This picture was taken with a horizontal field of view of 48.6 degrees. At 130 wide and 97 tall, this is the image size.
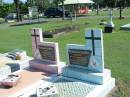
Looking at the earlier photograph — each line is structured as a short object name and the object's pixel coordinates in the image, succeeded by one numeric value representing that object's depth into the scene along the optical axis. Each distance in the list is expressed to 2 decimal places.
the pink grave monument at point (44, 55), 4.85
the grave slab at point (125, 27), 10.37
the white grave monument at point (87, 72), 3.99
